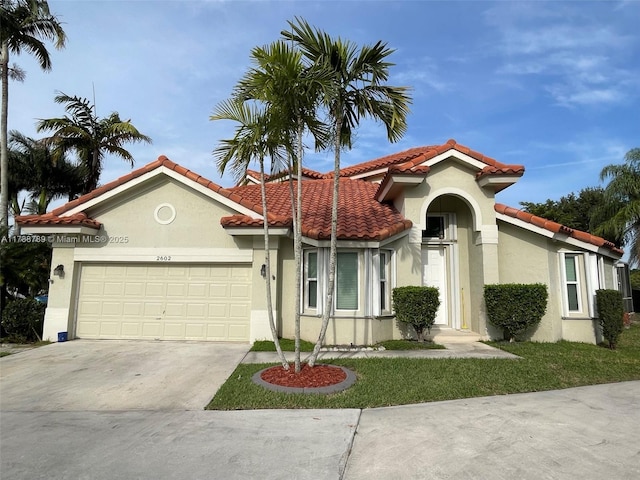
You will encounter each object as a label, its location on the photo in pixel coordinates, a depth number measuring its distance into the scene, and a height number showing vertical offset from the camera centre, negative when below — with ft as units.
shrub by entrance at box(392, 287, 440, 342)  30.25 -1.53
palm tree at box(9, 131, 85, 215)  63.00 +19.87
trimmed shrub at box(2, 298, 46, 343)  33.17 -3.47
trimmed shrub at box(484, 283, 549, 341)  30.81 -1.26
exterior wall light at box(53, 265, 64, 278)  33.61 +1.14
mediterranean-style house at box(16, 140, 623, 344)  32.73 +2.78
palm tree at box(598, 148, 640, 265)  60.08 +15.34
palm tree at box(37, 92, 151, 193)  52.60 +22.32
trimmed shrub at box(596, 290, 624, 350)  30.78 -2.02
